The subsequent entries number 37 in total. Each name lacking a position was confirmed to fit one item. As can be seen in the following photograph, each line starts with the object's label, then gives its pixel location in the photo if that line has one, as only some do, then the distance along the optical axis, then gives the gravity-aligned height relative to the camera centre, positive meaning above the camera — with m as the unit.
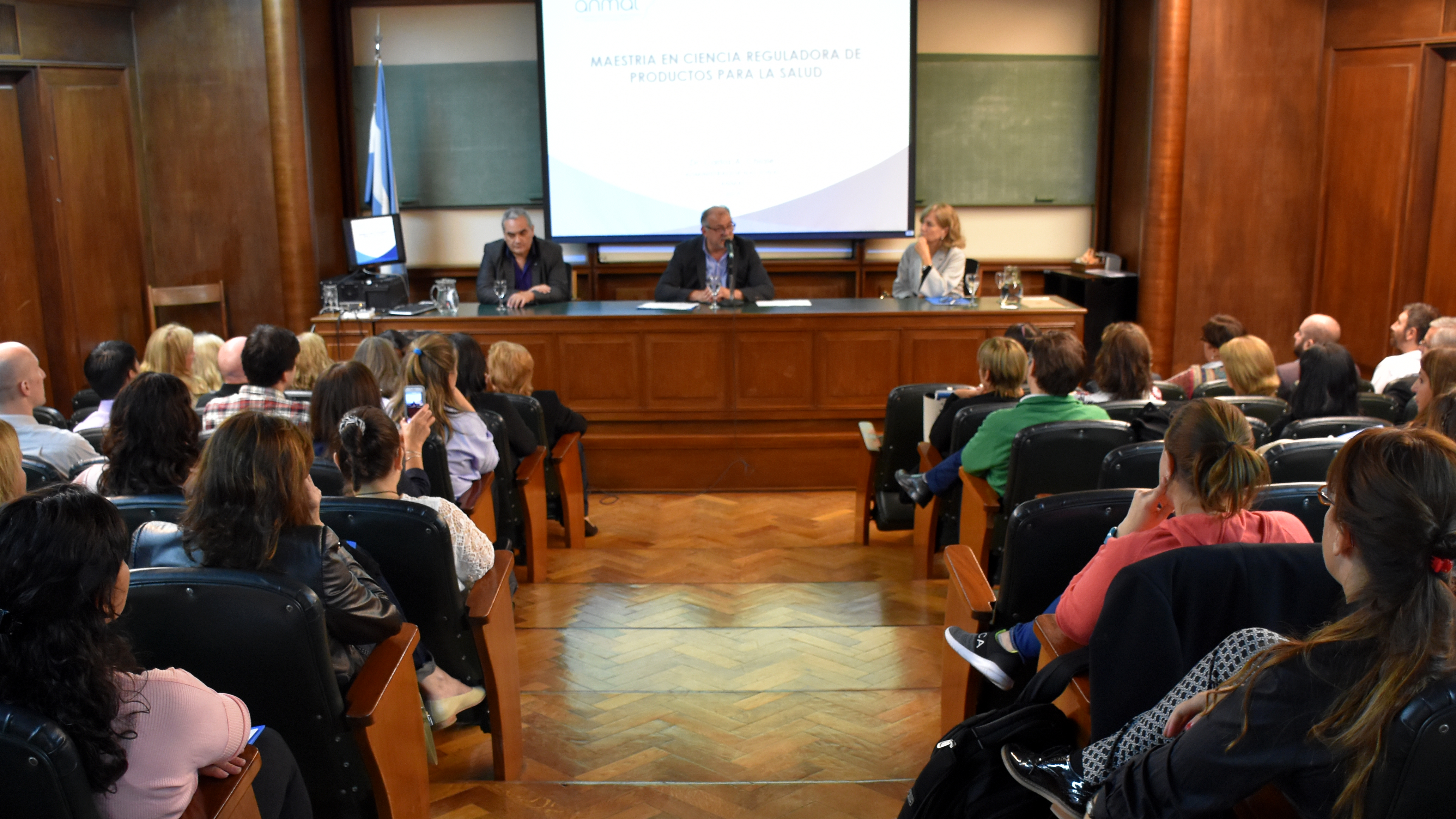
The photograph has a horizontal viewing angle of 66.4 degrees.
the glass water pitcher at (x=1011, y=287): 5.72 -0.32
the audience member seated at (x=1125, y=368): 3.79 -0.49
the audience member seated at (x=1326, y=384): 3.54 -0.51
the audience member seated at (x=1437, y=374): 3.01 -0.42
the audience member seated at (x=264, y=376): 3.63 -0.47
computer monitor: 7.13 -0.06
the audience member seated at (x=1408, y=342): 4.47 -0.49
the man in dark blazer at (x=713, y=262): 6.15 -0.21
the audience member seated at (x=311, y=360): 4.26 -0.49
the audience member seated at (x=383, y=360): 3.68 -0.43
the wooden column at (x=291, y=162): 7.00 +0.44
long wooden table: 5.68 -0.74
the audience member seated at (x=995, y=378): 3.95 -0.54
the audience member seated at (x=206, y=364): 4.64 -0.55
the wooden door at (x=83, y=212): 6.42 +0.13
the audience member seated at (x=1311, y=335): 4.53 -0.48
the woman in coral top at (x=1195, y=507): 2.02 -0.53
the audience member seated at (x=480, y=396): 4.21 -0.63
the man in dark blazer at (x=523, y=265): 6.32 -0.21
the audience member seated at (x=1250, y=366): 3.93 -0.50
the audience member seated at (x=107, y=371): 3.82 -0.47
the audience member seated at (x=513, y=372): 4.52 -0.58
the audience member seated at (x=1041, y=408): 3.46 -0.57
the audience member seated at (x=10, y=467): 2.45 -0.51
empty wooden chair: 7.01 -0.41
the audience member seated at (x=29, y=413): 3.25 -0.54
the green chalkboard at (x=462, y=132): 7.78 +0.69
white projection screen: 7.41 +0.74
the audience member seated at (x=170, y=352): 4.25 -0.45
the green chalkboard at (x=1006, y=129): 7.69 +0.65
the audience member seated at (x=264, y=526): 2.07 -0.55
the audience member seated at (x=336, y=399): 3.11 -0.47
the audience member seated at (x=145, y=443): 2.60 -0.49
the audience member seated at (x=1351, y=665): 1.30 -0.52
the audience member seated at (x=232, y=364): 3.98 -0.47
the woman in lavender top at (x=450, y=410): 3.70 -0.60
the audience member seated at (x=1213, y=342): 4.54 -0.50
